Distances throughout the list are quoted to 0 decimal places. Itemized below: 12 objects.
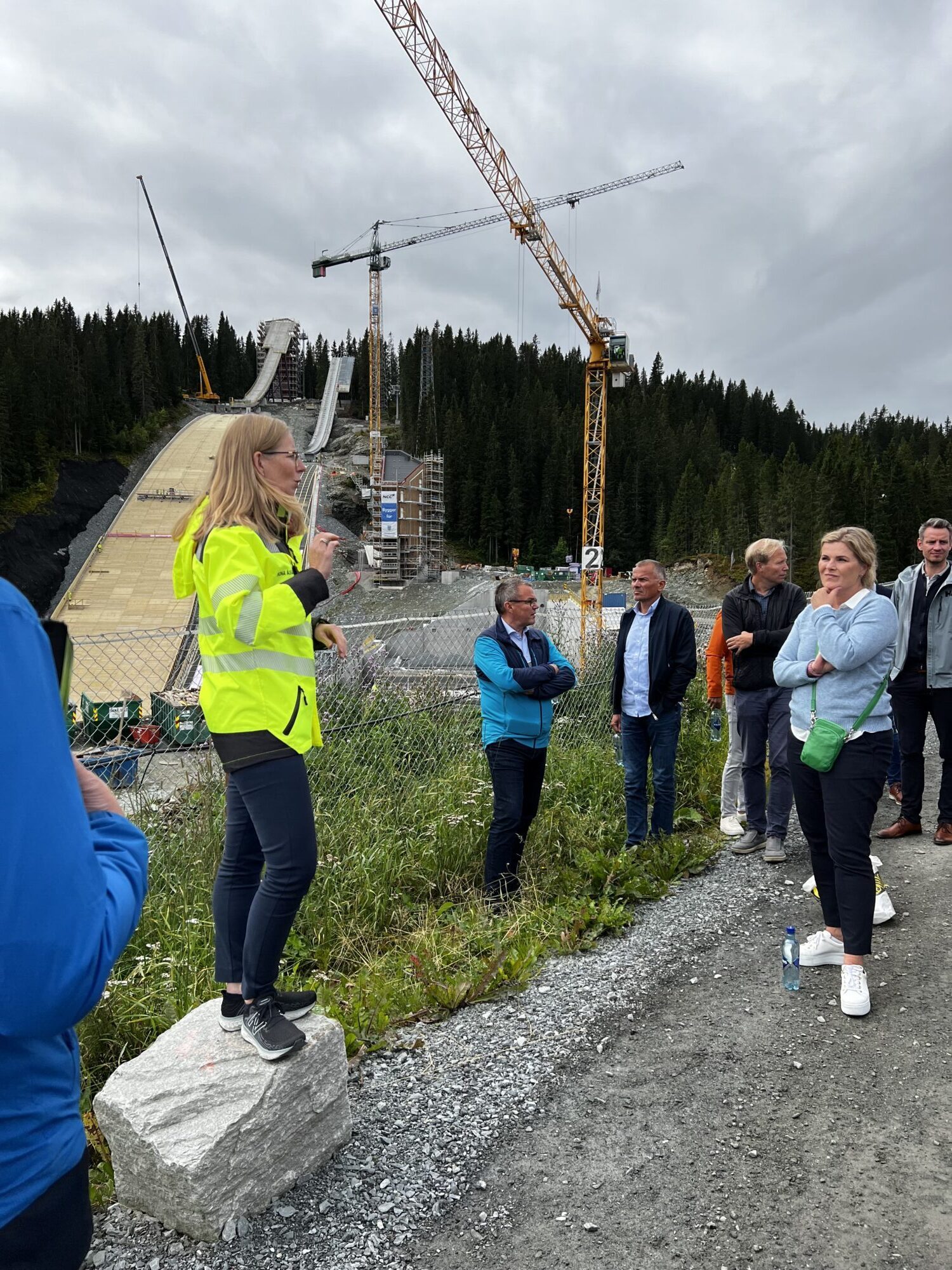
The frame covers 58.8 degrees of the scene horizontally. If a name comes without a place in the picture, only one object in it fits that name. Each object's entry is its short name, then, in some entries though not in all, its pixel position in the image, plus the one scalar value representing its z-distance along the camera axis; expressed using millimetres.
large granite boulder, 2273
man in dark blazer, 5461
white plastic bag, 4285
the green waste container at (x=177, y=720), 4949
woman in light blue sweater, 3576
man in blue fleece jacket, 4789
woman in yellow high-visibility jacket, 2447
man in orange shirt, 5922
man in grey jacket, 5281
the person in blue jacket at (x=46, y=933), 906
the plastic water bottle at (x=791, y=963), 3705
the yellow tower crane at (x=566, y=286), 41344
